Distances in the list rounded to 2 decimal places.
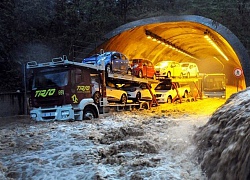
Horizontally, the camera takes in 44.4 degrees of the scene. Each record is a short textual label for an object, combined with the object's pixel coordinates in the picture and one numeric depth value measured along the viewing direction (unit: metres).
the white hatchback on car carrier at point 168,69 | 22.88
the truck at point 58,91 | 12.73
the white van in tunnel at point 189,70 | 25.12
